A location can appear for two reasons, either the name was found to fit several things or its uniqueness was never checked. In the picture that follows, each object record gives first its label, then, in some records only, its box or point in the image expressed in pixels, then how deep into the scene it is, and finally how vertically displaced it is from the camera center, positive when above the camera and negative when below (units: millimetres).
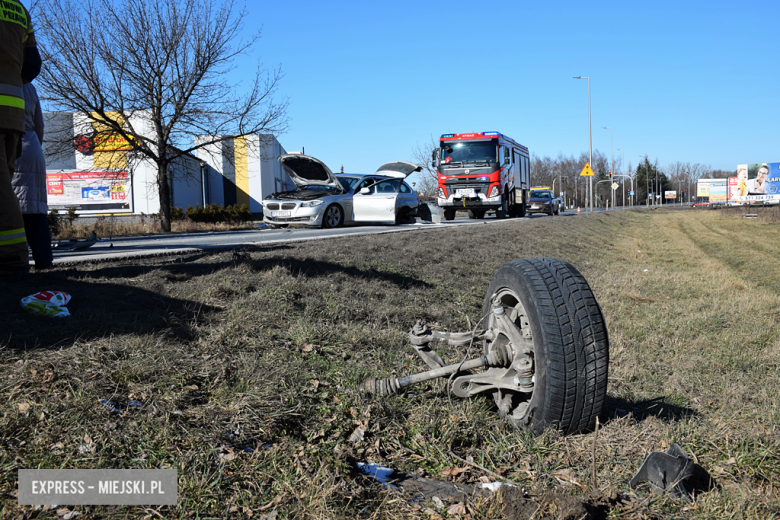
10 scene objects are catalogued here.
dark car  37969 +1351
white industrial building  21656 +2951
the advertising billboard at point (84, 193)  34594 +2504
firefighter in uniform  4031 +857
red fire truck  22781 +2209
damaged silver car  14953 +795
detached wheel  2414 -562
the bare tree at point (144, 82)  18344 +5223
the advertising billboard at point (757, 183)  46531 +2910
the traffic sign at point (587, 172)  31794 +2792
